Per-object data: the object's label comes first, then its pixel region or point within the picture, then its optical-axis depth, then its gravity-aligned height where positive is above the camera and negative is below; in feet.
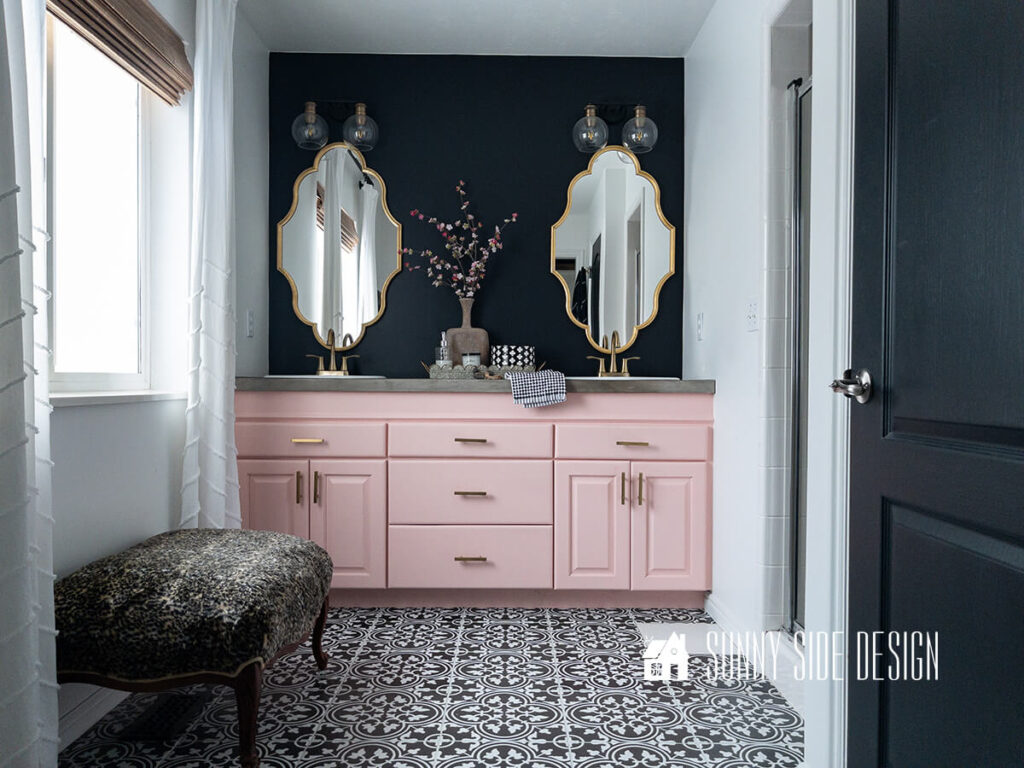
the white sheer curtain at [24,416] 4.30 -0.27
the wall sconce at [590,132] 11.00 +3.78
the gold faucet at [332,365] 11.03 +0.15
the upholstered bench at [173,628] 5.07 -1.82
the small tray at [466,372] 10.52 +0.05
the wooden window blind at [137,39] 6.11 +3.16
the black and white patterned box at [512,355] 11.23 +0.32
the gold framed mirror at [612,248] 11.44 +2.06
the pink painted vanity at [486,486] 9.41 -1.47
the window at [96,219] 6.30 +1.51
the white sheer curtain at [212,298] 7.90 +0.88
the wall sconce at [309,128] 10.94 +3.81
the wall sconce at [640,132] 10.99 +3.77
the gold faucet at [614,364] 11.19 +0.19
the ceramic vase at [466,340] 11.09 +0.55
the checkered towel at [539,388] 9.24 -0.17
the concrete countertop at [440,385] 9.36 -0.14
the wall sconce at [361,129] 11.00 +3.82
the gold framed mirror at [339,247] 11.34 +2.05
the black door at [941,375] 3.16 +0.01
